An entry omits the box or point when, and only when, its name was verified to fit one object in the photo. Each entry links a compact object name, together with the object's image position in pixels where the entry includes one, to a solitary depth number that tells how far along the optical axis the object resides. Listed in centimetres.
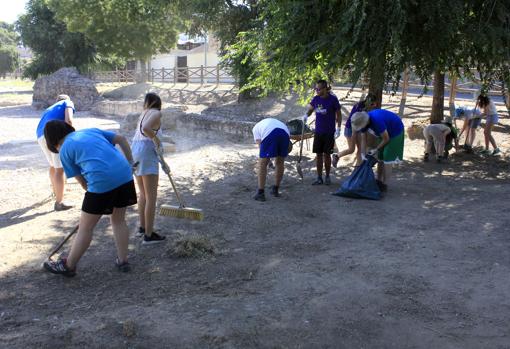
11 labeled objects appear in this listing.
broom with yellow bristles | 530
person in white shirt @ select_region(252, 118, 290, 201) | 599
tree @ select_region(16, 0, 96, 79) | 2892
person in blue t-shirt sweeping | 369
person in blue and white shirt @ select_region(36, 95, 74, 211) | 588
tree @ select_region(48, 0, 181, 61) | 2240
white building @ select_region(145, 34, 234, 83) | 4334
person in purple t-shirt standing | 678
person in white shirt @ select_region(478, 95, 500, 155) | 893
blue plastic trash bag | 627
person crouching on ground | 847
